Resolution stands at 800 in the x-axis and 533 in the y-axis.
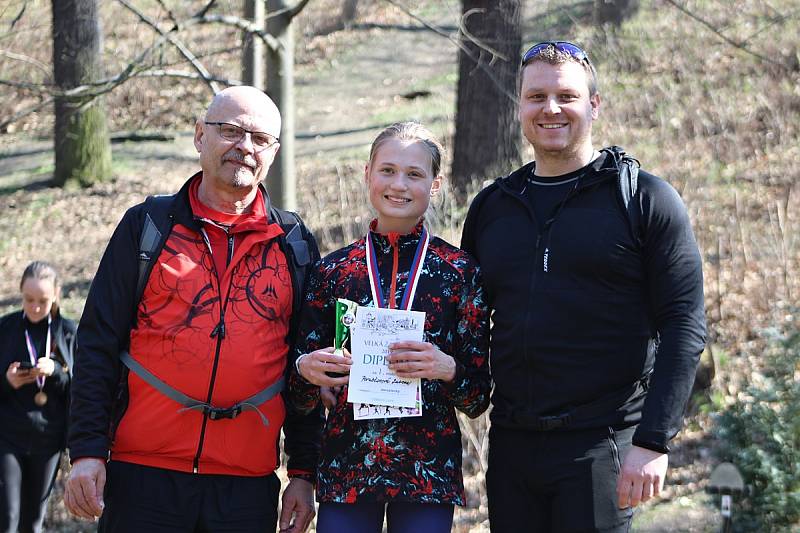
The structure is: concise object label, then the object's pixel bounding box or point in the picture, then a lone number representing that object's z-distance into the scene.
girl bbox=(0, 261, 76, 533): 7.06
